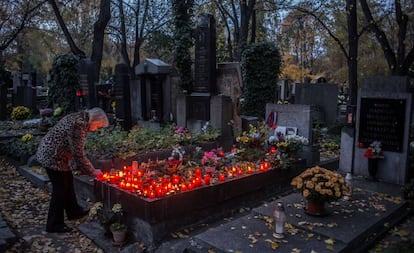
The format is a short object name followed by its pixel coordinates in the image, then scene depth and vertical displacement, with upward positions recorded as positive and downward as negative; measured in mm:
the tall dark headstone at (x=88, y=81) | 12625 +167
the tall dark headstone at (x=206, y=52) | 10651 +1000
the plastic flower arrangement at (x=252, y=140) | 7863 -1178
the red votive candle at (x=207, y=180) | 5526 -1432
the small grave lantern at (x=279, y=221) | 4340 -1625
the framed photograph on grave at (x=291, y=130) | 8155 -1014
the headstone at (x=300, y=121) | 8109 -799
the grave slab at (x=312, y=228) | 4133 -1802
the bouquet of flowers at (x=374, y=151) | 6934 -1260
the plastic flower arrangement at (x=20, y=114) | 14562 -1117
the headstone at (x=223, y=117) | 9875 -858
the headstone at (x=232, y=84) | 10922 +48
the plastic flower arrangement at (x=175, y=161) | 6088 -1363
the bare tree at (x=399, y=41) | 12539 +1578
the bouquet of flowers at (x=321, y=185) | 4762 -1329
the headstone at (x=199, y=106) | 10562 -605
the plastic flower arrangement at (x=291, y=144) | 7379 -1189
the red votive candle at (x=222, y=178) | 5802 -1474
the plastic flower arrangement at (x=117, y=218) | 4762 -1771
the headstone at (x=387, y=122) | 6742 -692
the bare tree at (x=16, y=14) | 19078 +3986
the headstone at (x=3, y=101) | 15172 -633
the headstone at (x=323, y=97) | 14969 -488
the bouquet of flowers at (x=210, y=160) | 6743 -1393
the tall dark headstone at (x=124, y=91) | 10688 -171
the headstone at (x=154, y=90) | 12375 -151
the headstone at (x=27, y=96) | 17312 -486
